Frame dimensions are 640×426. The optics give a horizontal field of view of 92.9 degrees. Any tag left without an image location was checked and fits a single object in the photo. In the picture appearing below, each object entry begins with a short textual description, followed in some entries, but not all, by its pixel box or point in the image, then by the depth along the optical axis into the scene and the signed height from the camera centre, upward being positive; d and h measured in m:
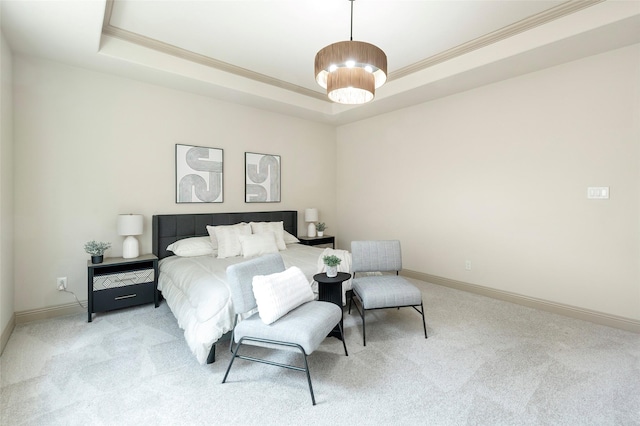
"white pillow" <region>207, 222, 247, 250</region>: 3.91 -0.42
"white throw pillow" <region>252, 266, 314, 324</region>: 2.13 -0.66
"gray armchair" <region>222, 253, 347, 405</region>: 2.00 -0.83
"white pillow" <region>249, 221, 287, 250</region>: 4.20 -0.35
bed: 2.34 -0.67
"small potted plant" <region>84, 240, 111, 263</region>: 3.24 -0.52
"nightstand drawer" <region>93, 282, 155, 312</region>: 3.19 -1.03
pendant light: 2.13 +1.02
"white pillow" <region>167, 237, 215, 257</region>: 3.70 -0.54
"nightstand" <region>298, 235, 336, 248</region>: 5.15 -0.61
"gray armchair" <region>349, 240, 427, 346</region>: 2.81 -0.76
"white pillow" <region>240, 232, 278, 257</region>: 3.73 -0.50
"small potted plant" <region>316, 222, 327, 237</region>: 5.50 -0.41
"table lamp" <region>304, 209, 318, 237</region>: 5.36 -0.23
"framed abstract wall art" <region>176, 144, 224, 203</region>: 4.09 +0.41
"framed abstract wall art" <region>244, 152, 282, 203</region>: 4.77 +0.44
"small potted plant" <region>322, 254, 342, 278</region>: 2.67 -0.51
